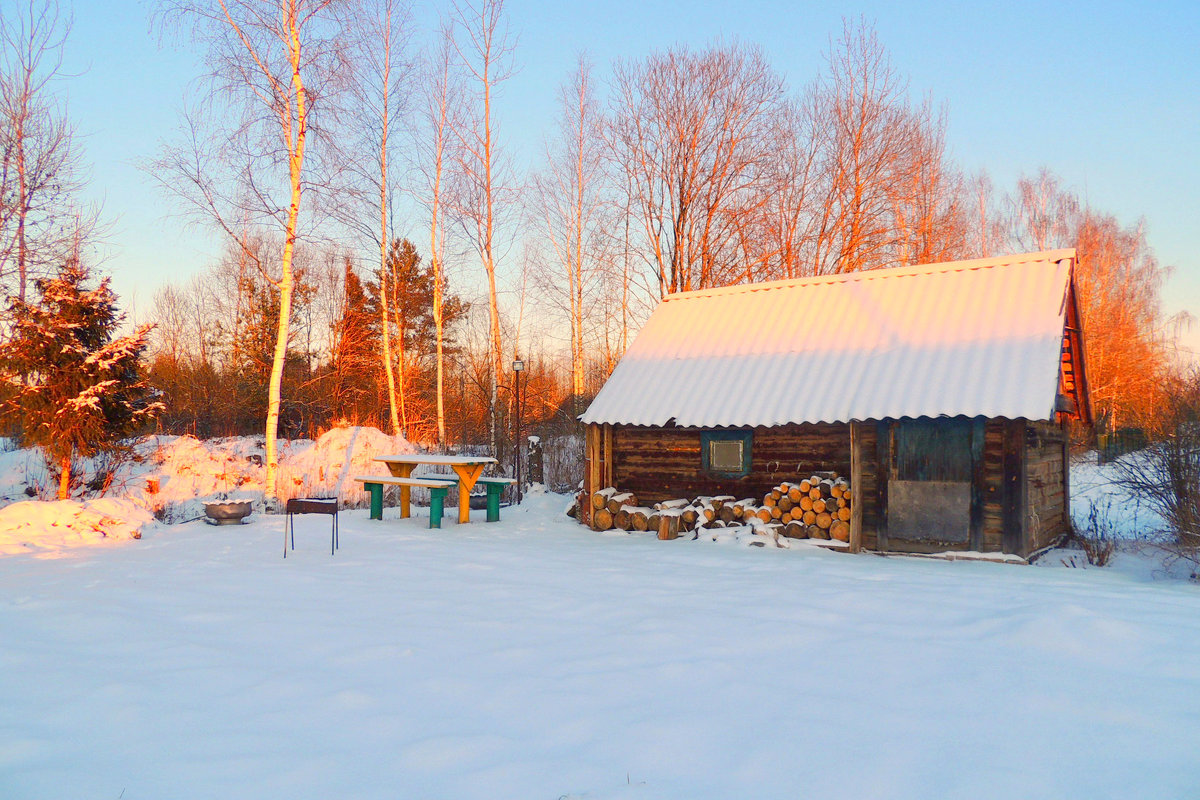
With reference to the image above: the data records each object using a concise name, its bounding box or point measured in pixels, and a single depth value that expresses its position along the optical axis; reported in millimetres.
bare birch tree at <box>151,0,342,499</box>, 14820
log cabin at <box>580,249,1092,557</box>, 9766
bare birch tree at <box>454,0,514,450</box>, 21391
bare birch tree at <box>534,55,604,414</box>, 24203
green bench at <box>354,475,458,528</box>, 12492
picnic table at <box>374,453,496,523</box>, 12656
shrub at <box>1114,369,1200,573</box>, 8969
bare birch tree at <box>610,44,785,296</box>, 21188
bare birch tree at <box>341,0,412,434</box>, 20469
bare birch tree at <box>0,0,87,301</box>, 18203
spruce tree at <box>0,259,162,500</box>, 12000
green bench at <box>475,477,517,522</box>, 13289
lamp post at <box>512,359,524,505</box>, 14953
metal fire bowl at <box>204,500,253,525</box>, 12289
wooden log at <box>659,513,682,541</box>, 11555
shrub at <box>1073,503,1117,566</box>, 9367
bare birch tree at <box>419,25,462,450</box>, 21492
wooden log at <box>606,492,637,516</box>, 12500
